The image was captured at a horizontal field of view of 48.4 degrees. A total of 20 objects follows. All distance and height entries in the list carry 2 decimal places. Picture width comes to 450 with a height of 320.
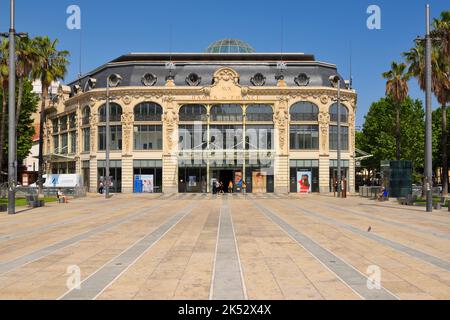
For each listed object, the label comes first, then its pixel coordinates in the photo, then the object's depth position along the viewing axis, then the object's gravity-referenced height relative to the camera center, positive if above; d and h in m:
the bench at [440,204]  27.05 -1.80
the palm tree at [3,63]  40.44 +8.97
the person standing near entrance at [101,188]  54.38 -1.65
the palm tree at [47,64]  45.41 +10.17
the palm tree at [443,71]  35.56 +8.08
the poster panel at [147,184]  56.28 -1.27
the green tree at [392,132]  65.25 +5.45
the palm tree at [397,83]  46.41 +8.32
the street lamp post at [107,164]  43.91 +0.76
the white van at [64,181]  48.70 -0.79
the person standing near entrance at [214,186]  51.80 -1.45
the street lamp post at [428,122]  25.56 +2.62
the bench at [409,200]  31.11 -1.77
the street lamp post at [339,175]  45.33 -0.31
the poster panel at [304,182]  56.12 -1.09
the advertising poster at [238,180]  56.22 -0.85
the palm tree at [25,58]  39.72 +9.21
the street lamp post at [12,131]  24.00 +2.06
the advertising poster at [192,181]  56.75 -0.95
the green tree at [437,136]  69.77 +5.11
